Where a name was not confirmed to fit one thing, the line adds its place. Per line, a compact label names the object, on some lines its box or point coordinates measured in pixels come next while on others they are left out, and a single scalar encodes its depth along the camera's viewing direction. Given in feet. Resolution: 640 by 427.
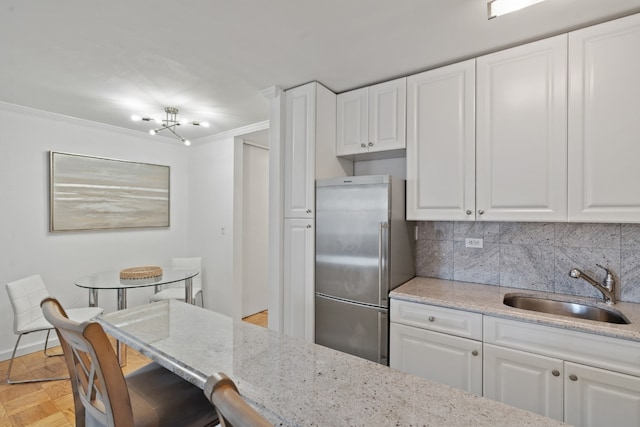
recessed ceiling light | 4.67
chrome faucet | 5.75
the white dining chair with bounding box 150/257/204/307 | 11.34
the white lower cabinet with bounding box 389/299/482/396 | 5.65
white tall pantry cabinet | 7.64
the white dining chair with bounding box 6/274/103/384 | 8.28
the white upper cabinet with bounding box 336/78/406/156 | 7.34
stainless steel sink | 5.57
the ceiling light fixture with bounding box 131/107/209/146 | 9.55
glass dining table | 8.72
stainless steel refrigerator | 6.59
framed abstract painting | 10.41
